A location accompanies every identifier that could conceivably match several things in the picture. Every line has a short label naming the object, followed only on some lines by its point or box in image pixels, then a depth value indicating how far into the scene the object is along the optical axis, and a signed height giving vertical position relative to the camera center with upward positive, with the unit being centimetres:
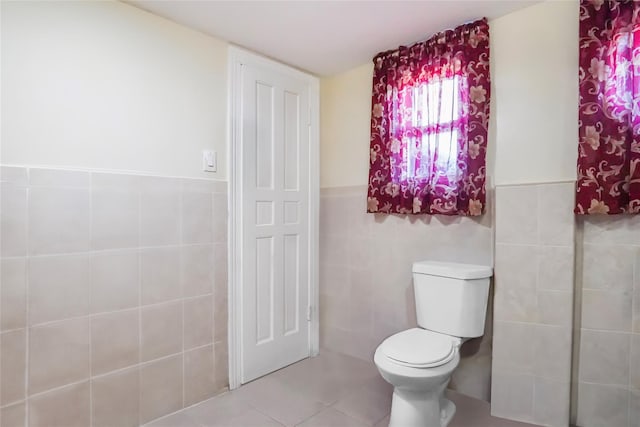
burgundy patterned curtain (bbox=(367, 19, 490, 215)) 187 +49
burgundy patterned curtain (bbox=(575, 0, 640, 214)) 147 +44
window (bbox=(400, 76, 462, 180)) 196 +46
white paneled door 217 -7
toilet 152 -67
